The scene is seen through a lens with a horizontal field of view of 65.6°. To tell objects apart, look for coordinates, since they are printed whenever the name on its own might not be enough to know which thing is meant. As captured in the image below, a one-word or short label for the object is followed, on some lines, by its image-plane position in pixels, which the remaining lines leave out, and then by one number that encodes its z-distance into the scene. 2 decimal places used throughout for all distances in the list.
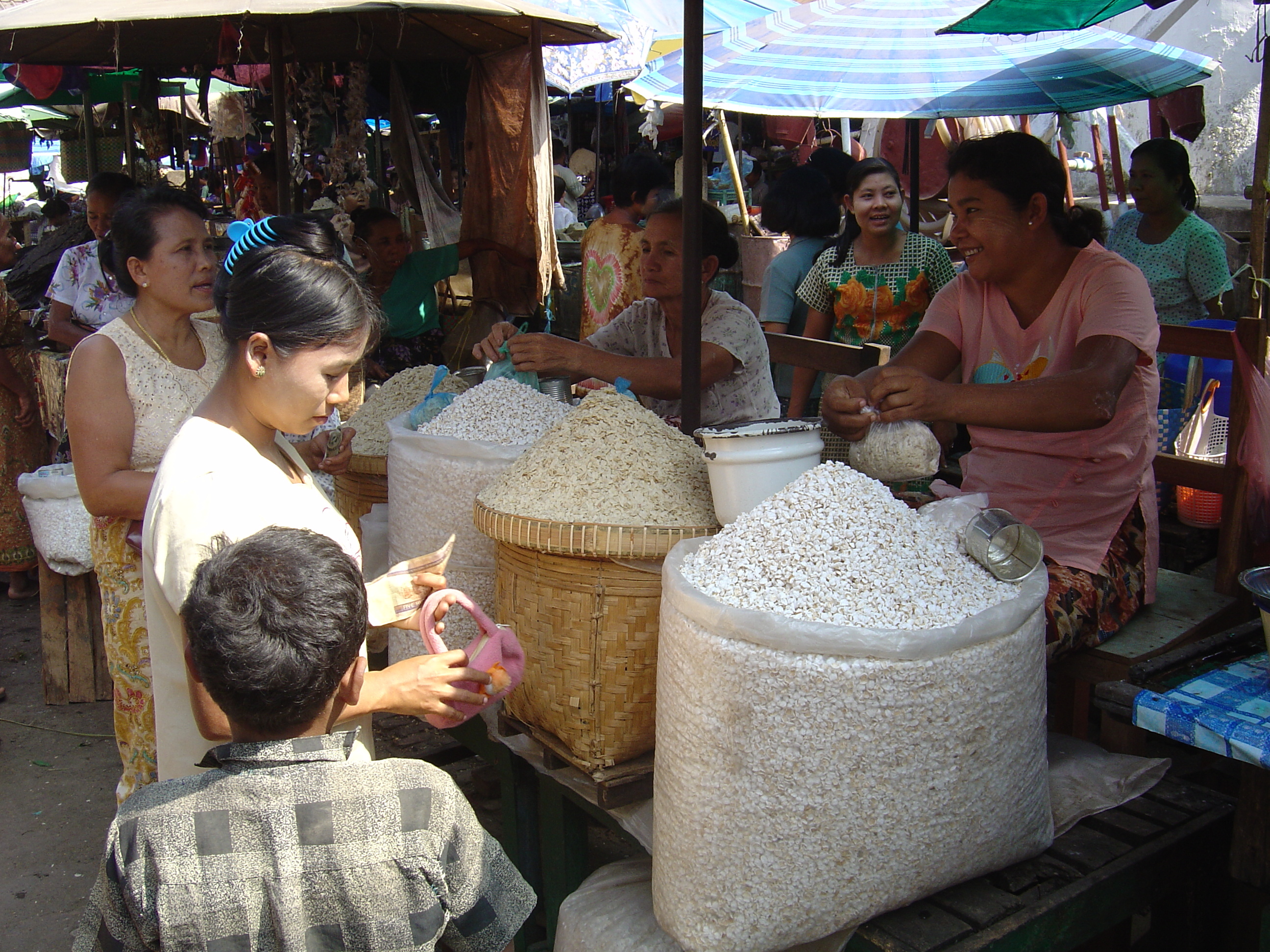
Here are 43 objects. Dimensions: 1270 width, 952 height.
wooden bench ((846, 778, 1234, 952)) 1.40
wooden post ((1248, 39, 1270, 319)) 2.93
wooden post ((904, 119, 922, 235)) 4.92
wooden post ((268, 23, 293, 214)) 4.12
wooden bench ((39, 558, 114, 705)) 3.79
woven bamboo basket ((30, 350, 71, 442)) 4.00
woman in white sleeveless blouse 2.02
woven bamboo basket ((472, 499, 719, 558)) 1.65
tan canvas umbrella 2.96
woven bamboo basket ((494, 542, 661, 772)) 1.71
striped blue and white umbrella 3.75
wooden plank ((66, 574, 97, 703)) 3.80
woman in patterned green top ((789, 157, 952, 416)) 3.77
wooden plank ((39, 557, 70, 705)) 3.78
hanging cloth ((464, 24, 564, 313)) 4.43
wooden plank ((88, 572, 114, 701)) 3.82
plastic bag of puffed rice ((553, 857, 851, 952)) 1.59
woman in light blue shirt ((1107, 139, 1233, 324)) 4.19
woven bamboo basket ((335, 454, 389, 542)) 2.63
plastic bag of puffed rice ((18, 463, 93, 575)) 3.55
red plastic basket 2.91
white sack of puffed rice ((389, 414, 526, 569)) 2.15
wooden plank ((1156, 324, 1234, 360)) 2.25
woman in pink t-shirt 1.81
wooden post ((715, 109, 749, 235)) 5.98
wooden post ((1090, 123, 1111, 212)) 7.12
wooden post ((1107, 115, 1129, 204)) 6.84
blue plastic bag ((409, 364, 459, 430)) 2.42
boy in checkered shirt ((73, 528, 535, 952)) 1.08
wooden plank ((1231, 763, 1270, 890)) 1.58
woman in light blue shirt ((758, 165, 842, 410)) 4.34
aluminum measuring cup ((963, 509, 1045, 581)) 1.48
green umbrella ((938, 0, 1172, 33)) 3.40
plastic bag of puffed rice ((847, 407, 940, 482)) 1.66
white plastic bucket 1.62
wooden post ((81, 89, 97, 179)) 7.84
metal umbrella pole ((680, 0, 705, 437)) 1.97
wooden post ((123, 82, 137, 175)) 6.65
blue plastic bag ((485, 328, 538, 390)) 2.44
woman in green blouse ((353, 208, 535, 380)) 4.66
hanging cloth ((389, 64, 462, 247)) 5.59
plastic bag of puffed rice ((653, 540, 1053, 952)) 1.31
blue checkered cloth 1.46
